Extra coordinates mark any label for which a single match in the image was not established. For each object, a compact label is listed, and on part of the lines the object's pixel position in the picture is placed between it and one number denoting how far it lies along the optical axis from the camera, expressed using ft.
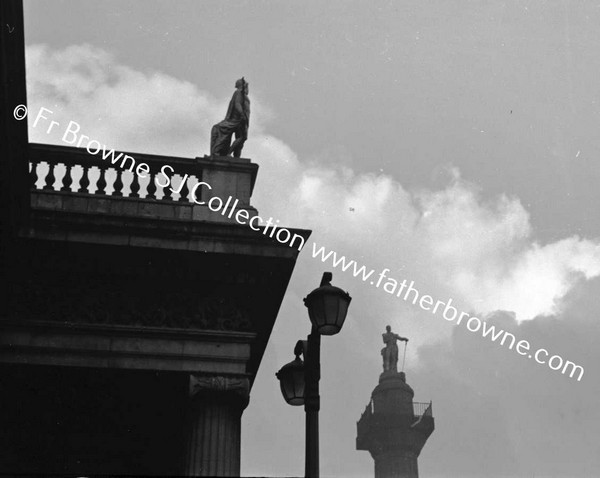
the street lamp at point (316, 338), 38.52
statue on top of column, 248.11
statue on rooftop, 58.90
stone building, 49.83
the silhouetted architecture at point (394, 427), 238.89
